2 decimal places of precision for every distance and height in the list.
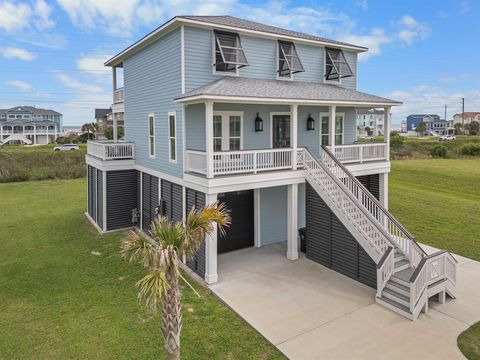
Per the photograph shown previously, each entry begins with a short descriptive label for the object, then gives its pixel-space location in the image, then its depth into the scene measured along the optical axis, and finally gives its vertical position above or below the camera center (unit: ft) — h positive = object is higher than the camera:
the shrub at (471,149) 144.36 -0.02
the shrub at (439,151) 144.36 -0.77
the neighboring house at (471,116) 427.74 +37.29
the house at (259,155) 34.24 -0.65
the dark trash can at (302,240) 43.16 -10.37
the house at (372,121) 374.63 +28.59
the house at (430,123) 416.87 +31.10
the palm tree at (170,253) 17.84 -5.03
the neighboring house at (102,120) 231.55 +21.08
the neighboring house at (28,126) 249.34 +16.18
